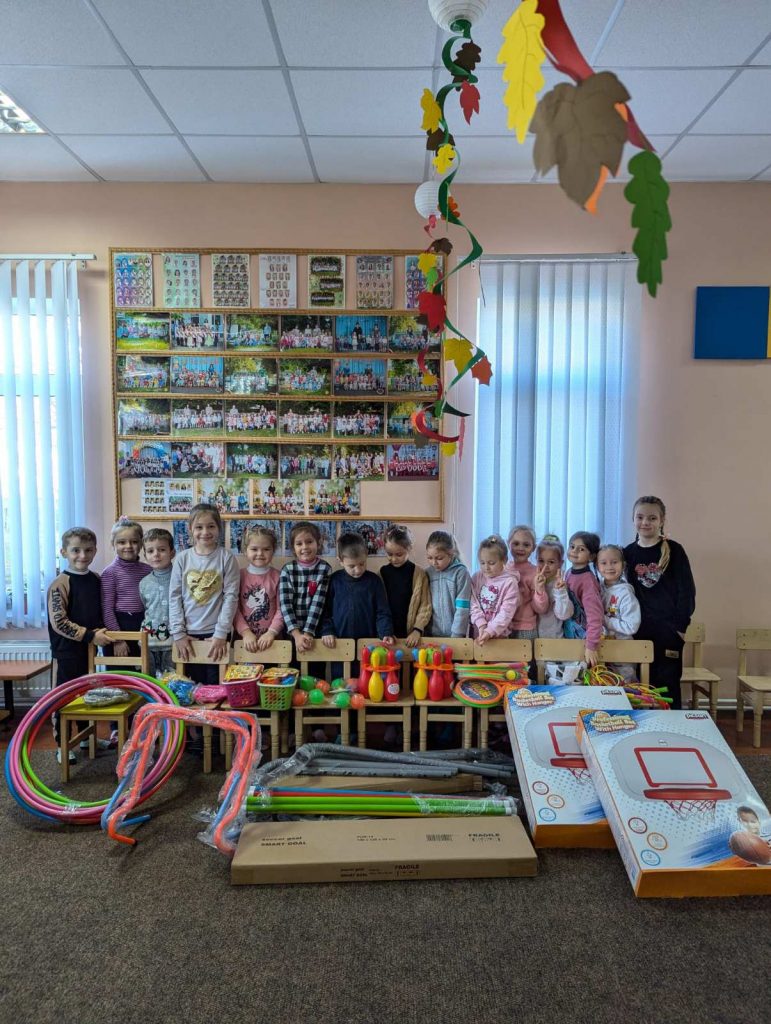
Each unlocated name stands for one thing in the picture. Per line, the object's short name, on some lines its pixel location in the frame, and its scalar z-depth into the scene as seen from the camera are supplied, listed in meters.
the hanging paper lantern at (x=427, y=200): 2.45
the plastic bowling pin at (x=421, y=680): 3.04
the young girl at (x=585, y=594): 3.13
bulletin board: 3.68
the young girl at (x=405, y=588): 3.36
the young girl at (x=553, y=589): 3.25
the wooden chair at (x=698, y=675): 3.42
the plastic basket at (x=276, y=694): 2.93
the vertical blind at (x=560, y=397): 3.63
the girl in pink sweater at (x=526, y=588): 3.30
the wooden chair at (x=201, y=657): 3.15
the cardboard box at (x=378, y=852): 2.14
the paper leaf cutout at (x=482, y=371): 1.97
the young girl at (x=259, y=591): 3.36
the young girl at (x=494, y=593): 3.18
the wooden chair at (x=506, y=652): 3.15
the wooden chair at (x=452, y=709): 3.02
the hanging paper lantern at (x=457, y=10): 1.65
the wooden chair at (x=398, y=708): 3.04
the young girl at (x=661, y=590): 3.28
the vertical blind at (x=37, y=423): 3.65
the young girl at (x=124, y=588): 3.38
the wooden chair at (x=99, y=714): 2.87
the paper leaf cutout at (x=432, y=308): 2.12
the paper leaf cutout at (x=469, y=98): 1.63
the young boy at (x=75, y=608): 3.26
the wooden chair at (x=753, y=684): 3.29
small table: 3.42
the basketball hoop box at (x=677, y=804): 2.05
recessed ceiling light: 2.87
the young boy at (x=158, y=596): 3.30
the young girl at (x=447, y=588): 3.28
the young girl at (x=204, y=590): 3.25
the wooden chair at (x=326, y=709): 3.02
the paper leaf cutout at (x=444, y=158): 1.85
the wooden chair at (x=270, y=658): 3.07
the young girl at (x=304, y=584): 3.28
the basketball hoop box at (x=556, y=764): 2.30
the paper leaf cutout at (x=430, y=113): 1.81
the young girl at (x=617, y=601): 3.20
